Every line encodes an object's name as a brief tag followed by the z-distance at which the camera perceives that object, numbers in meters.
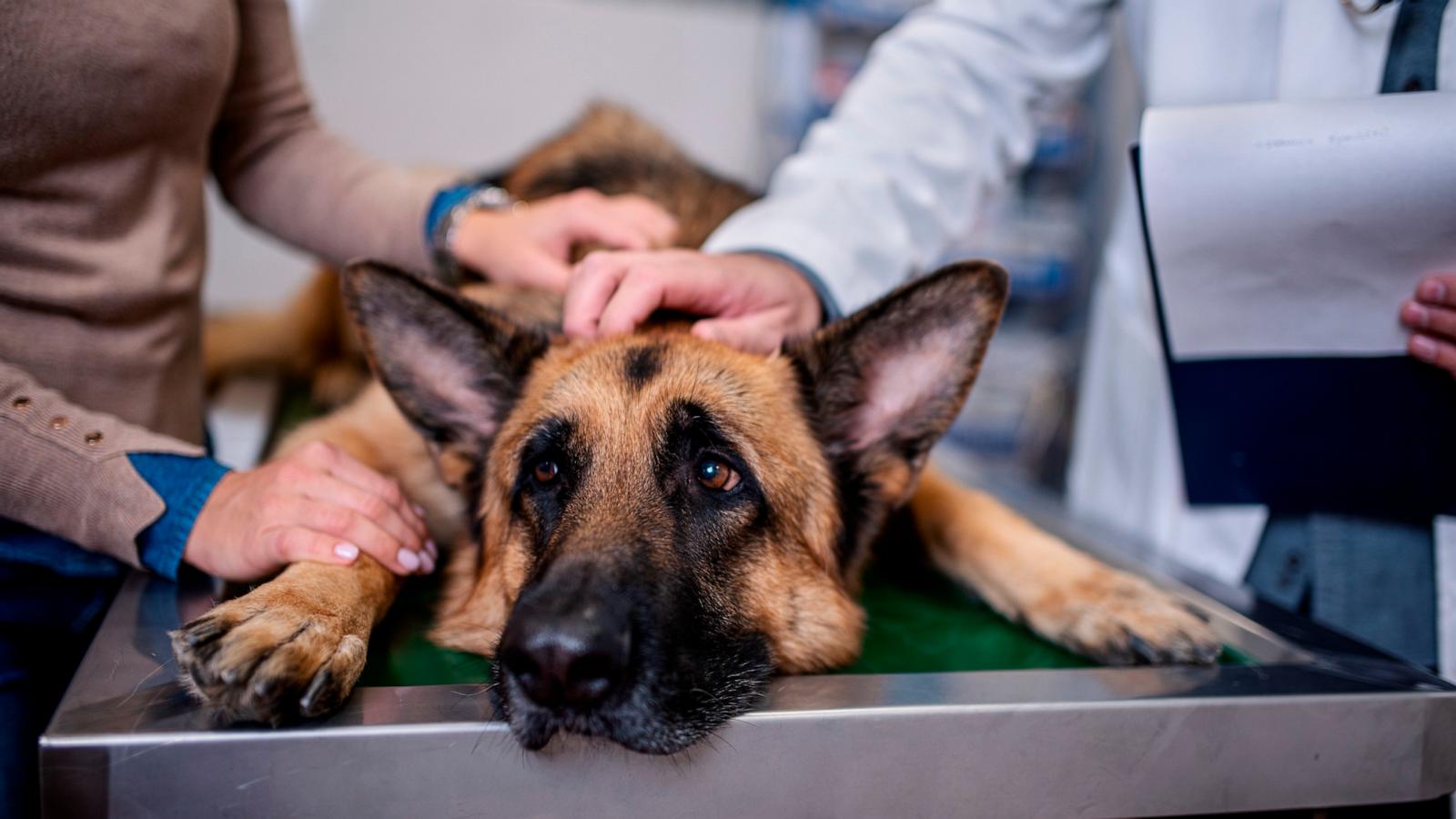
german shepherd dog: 0.47
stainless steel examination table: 0.43
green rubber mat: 0.54
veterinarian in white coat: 0.60
